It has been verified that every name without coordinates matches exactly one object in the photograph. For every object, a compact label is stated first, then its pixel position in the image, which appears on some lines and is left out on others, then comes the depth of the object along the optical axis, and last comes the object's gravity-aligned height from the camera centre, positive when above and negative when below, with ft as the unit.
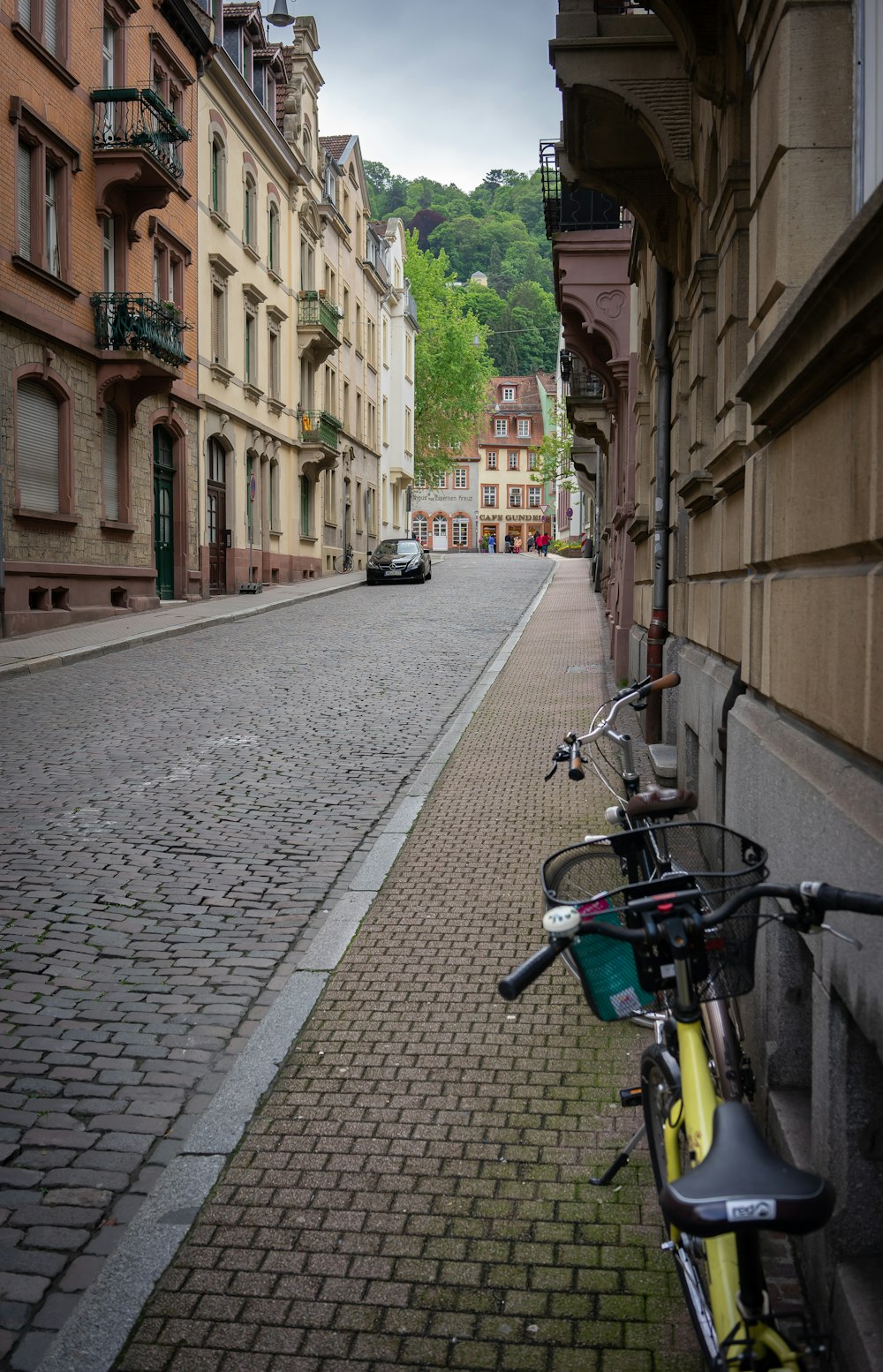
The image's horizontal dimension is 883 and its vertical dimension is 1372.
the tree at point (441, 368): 234.99 +40.03
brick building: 65.51 +15.62
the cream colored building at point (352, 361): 148.15 +29.61
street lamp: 90.63 +40.59
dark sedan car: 125.08 +1.84
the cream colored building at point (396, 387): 198.70 +31.73
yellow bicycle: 6.32 -3.01
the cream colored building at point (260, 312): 100.68 +24.52
